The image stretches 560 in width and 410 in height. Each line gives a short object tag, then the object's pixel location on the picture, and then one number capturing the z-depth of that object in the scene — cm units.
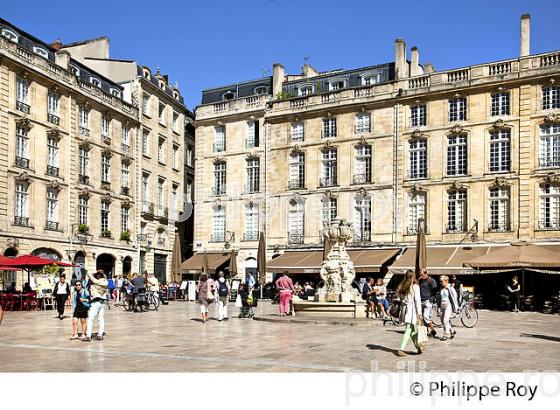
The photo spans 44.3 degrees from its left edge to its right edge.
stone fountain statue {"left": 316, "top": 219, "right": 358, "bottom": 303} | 2028
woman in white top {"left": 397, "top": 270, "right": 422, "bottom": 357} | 1127
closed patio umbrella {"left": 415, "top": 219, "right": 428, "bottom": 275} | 2584
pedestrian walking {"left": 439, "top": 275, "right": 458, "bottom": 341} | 1448
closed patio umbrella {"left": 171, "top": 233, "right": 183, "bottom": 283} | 3262
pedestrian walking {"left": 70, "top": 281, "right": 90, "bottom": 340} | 1382
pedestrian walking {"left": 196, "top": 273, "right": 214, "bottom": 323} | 1905
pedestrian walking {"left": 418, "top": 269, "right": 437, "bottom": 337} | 1420
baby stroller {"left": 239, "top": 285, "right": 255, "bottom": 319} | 2067
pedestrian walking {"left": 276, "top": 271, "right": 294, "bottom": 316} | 1998
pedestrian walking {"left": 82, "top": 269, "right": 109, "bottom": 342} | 1364
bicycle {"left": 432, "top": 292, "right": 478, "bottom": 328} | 1805
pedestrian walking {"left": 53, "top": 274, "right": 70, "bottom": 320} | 2020
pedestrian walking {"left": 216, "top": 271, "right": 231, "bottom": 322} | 1956
